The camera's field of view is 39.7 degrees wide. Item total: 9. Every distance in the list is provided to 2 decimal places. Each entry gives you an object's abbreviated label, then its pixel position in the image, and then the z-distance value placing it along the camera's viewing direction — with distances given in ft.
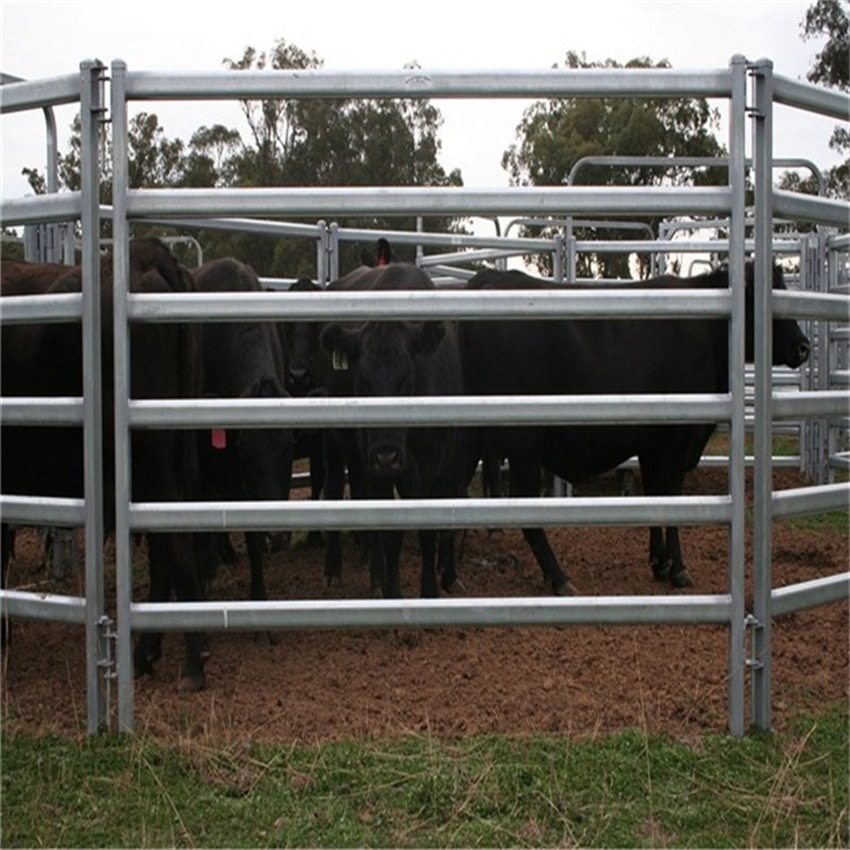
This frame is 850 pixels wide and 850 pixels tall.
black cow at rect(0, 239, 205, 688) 16.24
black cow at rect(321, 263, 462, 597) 19.75
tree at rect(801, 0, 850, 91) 108.96
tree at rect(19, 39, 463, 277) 118.93
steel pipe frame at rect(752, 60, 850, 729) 13.76
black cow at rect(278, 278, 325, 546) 28.89
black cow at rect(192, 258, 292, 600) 20.85
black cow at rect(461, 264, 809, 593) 24.98
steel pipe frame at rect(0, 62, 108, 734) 13.74
